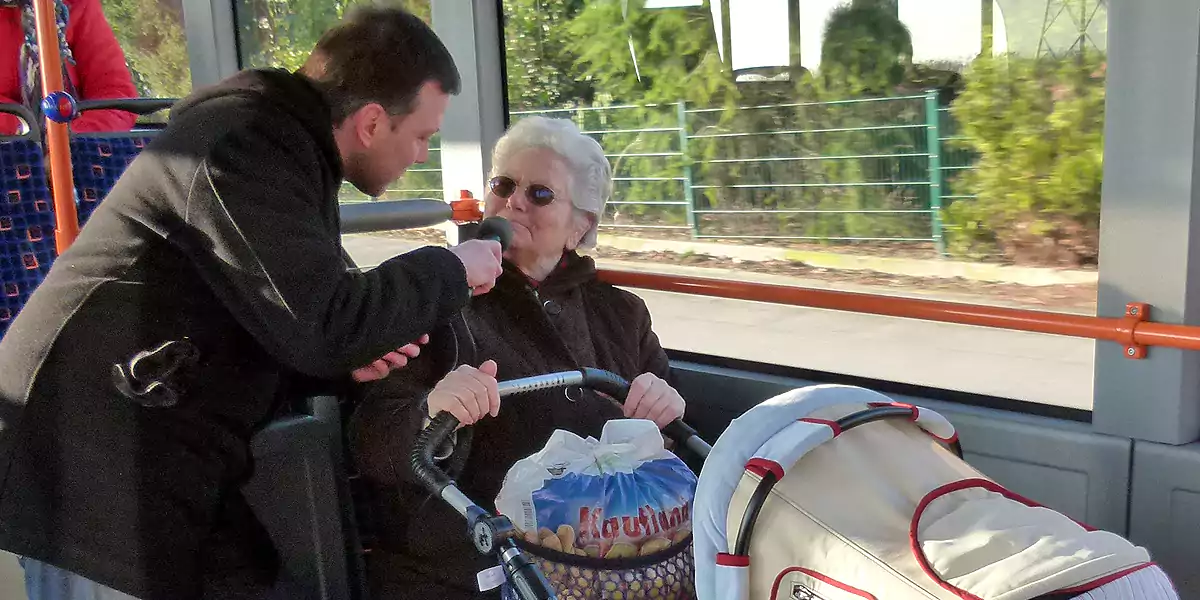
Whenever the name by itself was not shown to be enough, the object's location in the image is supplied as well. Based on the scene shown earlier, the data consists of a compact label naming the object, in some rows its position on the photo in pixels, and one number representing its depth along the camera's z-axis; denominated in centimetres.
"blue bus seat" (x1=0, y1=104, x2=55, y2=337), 266
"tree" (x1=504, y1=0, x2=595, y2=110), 366
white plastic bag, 176
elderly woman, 216
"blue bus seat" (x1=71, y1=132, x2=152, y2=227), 276
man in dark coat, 158
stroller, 121
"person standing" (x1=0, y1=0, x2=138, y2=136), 298
